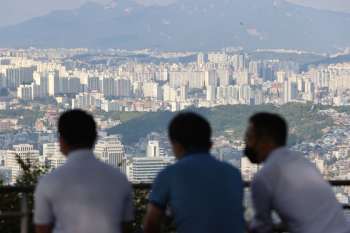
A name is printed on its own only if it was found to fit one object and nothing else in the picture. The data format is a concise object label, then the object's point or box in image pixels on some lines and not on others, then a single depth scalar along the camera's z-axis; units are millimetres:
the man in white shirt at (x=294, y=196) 6547
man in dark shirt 6400
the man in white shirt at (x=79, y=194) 6391
